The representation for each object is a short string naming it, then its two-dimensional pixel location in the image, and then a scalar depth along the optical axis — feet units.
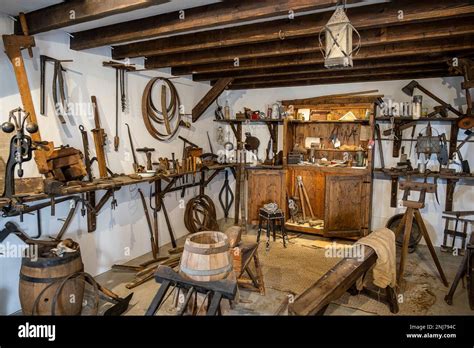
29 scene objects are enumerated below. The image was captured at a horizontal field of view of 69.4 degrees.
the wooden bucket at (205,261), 6.43
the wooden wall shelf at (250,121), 20.06
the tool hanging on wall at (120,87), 14.10
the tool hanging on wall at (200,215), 18.48
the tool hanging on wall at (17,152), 9.06
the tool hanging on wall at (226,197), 22.19
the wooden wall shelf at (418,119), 15.96
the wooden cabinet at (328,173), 17.37
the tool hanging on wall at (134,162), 14.78
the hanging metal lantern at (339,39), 6.82
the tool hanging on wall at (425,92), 16.06
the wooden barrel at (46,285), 9.04
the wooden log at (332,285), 7.79
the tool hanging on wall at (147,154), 15.25
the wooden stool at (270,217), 16.55
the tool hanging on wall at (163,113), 15.67
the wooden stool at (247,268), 11.32
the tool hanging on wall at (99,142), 13.01
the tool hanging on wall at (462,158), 15.96
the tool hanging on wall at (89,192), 12.63
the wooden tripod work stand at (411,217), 12.00
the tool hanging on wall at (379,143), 18.06
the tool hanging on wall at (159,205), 16.19
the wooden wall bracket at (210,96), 18.58
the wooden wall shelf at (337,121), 17.63
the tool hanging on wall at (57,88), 11.11
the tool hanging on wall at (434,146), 16.07
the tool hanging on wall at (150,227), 15.47
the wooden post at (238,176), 20.80
